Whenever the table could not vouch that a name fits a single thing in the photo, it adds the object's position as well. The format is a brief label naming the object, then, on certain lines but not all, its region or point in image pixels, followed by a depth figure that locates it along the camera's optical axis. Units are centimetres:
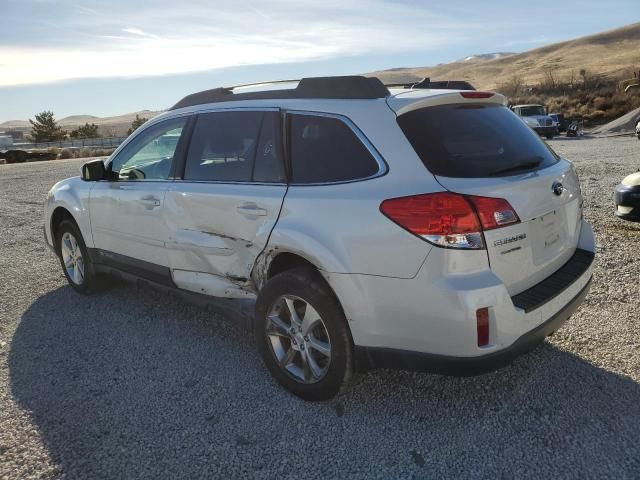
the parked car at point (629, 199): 609
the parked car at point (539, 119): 3059
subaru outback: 271
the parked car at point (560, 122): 3247
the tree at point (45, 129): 7762
